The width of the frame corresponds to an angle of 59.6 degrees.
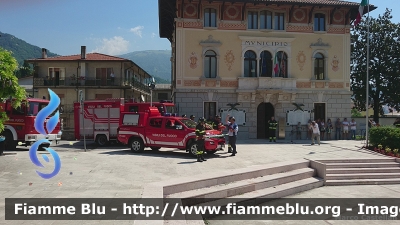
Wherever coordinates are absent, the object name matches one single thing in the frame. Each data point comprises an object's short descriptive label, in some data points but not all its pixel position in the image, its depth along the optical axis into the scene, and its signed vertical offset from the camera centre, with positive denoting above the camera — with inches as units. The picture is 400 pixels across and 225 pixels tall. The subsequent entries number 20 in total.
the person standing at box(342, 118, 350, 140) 1087.0 -63.0
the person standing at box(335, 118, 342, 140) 1092.5 -62.1
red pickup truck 632.4 -47.3
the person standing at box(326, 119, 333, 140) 1083.3 -62.9
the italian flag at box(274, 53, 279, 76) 1052.5 +131.6
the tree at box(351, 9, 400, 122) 1432.1 +191.5
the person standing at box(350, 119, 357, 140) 1098.1 -62.2
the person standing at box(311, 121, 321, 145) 877.8 -51.2
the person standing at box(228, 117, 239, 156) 642.2 -45.3
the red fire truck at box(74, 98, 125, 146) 844.0 -29.3
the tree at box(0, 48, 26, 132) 462.3 +39.1
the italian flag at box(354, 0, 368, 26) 826.2 +239.2
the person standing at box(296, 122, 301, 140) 1071.6 -71.7
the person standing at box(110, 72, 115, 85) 1665.8 +149.2
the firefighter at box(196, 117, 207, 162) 571.2 -48.6
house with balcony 1665.8 +146.2
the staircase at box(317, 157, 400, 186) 505.2 -95.7
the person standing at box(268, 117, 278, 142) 949.9 -56.8
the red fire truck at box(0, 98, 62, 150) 719.1 -37.3
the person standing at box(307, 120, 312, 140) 1075.6 -75.4
